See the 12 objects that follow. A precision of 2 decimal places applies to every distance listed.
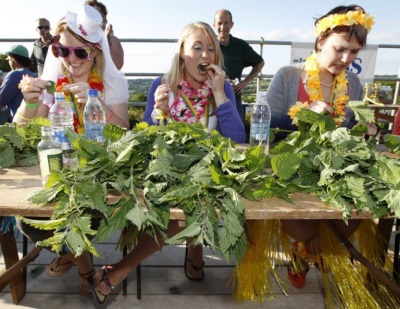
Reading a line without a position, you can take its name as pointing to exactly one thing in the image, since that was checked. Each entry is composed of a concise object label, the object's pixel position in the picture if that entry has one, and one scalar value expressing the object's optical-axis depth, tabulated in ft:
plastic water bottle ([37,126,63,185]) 3.73
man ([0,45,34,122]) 8.78
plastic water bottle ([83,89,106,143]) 4.91
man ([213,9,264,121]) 11.45
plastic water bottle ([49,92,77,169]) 4.05
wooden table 3.36
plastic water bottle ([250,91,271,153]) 5.32
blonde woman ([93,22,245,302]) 6.12
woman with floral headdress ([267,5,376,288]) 5.35
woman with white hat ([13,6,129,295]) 5.66
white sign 14.47
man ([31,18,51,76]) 11.63
